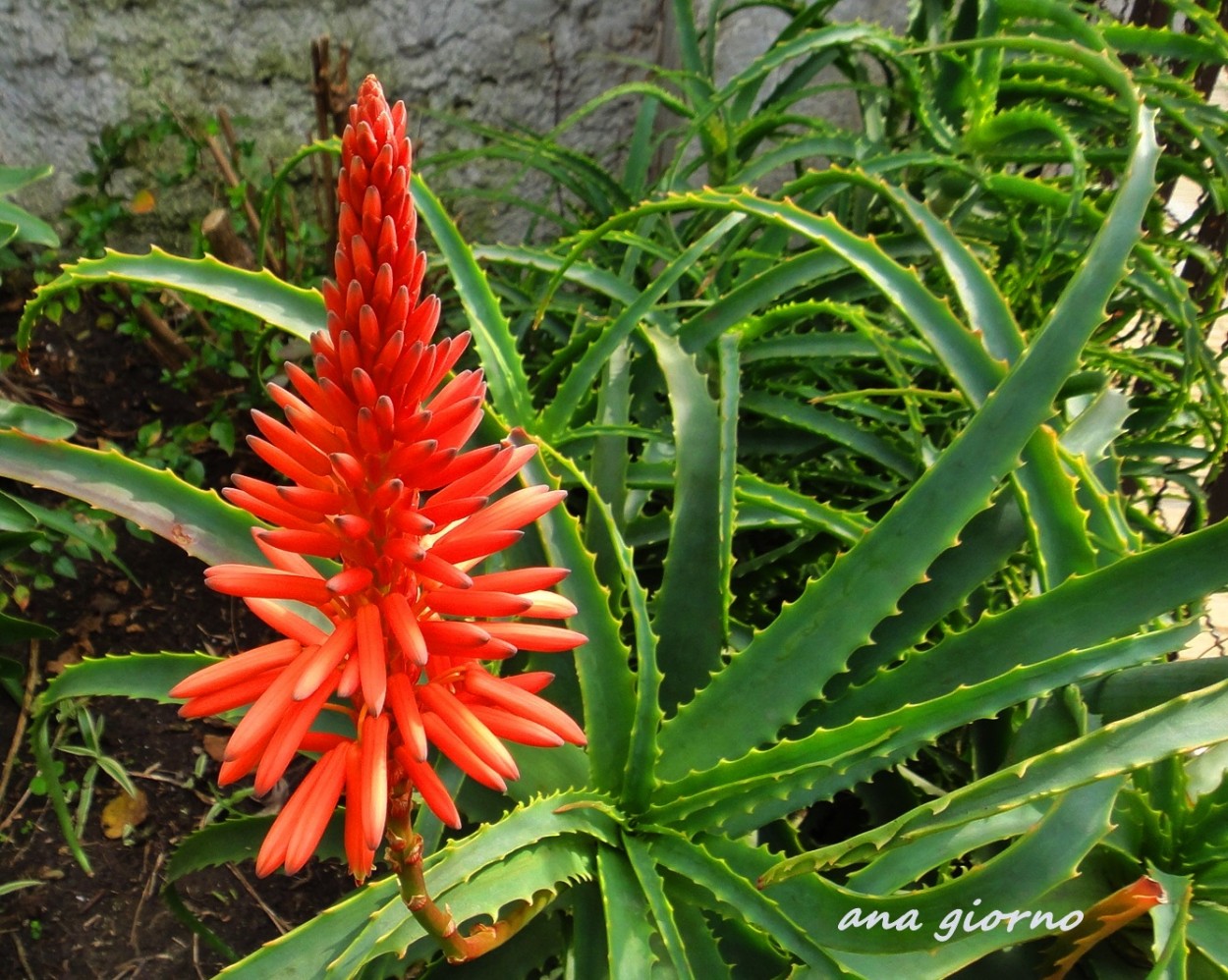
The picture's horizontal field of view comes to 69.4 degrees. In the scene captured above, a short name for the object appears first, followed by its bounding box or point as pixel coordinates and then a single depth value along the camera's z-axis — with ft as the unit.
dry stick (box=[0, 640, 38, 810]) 4.39
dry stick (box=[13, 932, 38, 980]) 3.94
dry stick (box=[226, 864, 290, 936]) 4.16
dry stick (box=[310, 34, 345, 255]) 4.99
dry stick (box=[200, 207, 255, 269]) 5.14
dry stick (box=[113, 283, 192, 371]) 5.56
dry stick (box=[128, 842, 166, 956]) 4.13
